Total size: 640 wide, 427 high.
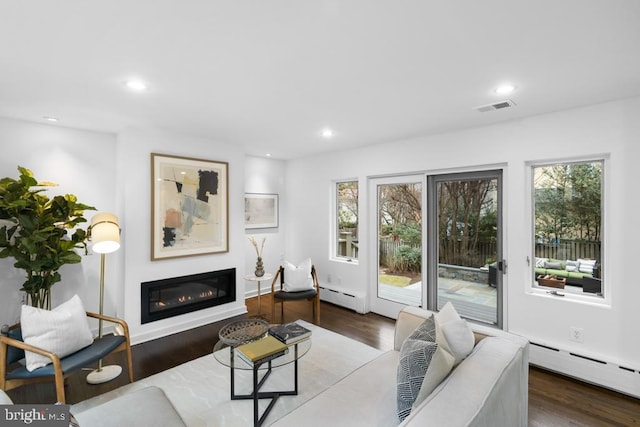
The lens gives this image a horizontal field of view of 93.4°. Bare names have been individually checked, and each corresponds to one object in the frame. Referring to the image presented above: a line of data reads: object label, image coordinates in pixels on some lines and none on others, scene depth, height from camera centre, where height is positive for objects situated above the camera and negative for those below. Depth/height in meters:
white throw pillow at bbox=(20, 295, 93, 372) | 2.18 -0.87
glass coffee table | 2.09 -1.08
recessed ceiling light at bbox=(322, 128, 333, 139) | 3.65 +1.04
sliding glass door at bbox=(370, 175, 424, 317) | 4.16 -0.38
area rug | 2.27 -1.48
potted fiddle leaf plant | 2.75 -0.16
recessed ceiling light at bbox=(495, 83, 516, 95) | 2.33 +1.01
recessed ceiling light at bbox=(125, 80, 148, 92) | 2.27 +1.00
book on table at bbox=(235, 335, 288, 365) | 2.07 -0.96
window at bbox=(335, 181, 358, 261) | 4.89 -0.07
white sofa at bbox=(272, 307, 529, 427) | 1.27 -0.89
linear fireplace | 3.62 -1.03
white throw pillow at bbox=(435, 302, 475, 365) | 1.75 -0.72
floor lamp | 2.74 -0.25
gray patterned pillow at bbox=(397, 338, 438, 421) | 1.49 -0.80
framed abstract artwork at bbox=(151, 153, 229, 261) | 3.66 +0.11
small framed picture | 5.24 +0.09
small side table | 4.32 -0.90
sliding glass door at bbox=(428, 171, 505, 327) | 3.46 -0.34
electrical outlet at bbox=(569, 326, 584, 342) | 2.78 -1.09
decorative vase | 4.42 -0.80
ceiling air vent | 2.66 +1.01
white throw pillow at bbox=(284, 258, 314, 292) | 4.11 -0.86
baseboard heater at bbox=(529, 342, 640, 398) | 2.50 -1.35
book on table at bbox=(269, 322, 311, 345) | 2.38 -0.97
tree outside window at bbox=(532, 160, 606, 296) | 2.85 -0.10
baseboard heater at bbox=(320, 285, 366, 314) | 4.48 -1.28
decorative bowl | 2.45 -1.01
